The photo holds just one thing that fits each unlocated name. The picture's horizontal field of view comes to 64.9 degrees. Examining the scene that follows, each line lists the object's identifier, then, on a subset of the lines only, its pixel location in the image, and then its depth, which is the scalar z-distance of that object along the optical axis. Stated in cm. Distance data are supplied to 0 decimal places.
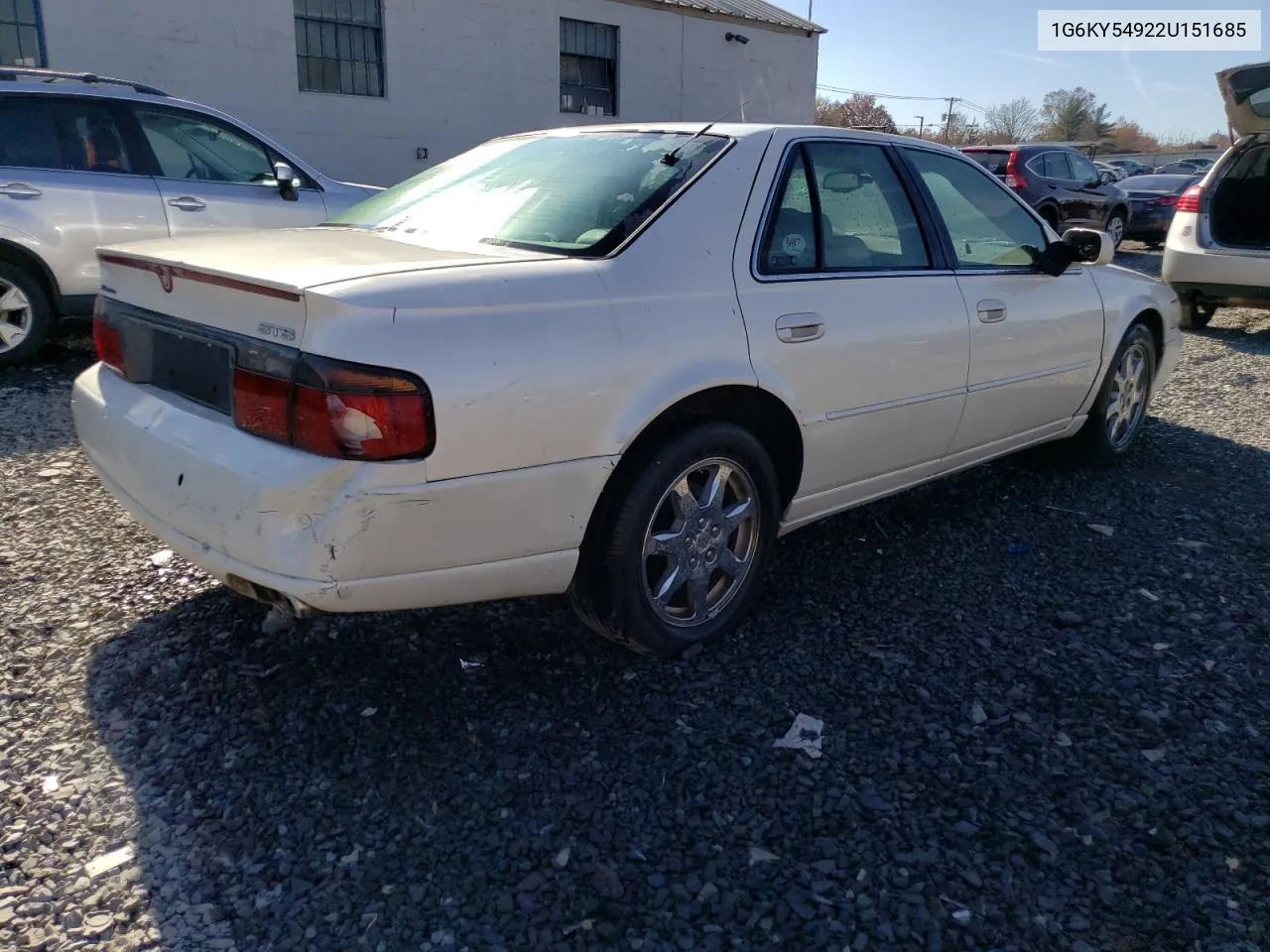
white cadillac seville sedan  235
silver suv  609
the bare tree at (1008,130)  6737
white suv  809
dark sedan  1744
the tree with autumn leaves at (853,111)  3827
